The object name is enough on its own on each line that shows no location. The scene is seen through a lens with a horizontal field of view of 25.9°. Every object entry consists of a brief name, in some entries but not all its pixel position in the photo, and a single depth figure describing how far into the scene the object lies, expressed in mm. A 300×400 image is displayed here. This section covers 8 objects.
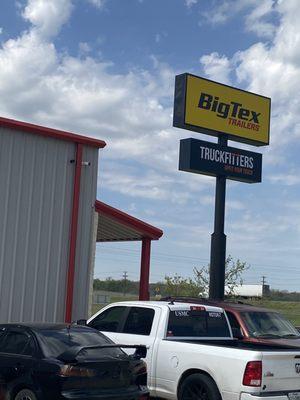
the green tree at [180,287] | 46719
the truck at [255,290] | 97562
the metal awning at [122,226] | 17512
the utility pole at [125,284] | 108469
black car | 7562
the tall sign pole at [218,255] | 19688
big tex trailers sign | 19984
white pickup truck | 8375
